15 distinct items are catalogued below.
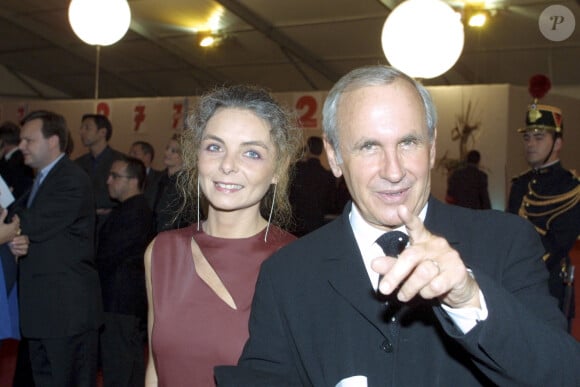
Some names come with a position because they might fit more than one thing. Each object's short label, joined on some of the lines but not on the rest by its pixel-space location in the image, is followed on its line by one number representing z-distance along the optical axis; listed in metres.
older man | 1.02
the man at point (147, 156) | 5.62
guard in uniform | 3.47
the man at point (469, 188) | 6.59
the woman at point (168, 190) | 3.59
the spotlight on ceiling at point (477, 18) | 7.90
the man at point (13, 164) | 4.16
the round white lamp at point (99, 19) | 5.35
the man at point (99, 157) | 4.70
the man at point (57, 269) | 3.17
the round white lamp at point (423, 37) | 4.66
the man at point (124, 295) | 3.56
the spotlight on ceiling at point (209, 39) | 10.53
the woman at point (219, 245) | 1.76
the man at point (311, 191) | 4.80
